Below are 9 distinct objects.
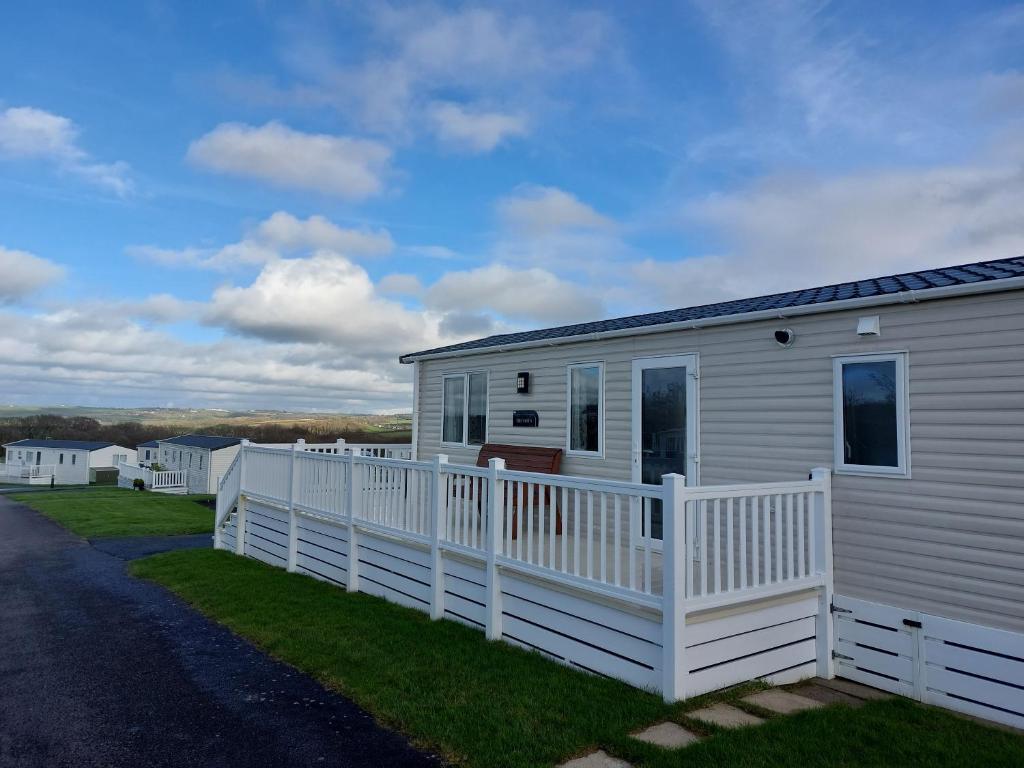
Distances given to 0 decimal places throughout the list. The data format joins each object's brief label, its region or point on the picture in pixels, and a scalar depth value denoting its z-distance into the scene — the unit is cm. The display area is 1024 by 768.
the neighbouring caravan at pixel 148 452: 4553
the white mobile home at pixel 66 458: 4634
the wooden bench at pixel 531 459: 776
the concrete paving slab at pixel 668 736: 338
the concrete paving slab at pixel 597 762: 316
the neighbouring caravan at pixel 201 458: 3453
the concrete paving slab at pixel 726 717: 367
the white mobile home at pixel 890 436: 429
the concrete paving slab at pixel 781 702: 402
